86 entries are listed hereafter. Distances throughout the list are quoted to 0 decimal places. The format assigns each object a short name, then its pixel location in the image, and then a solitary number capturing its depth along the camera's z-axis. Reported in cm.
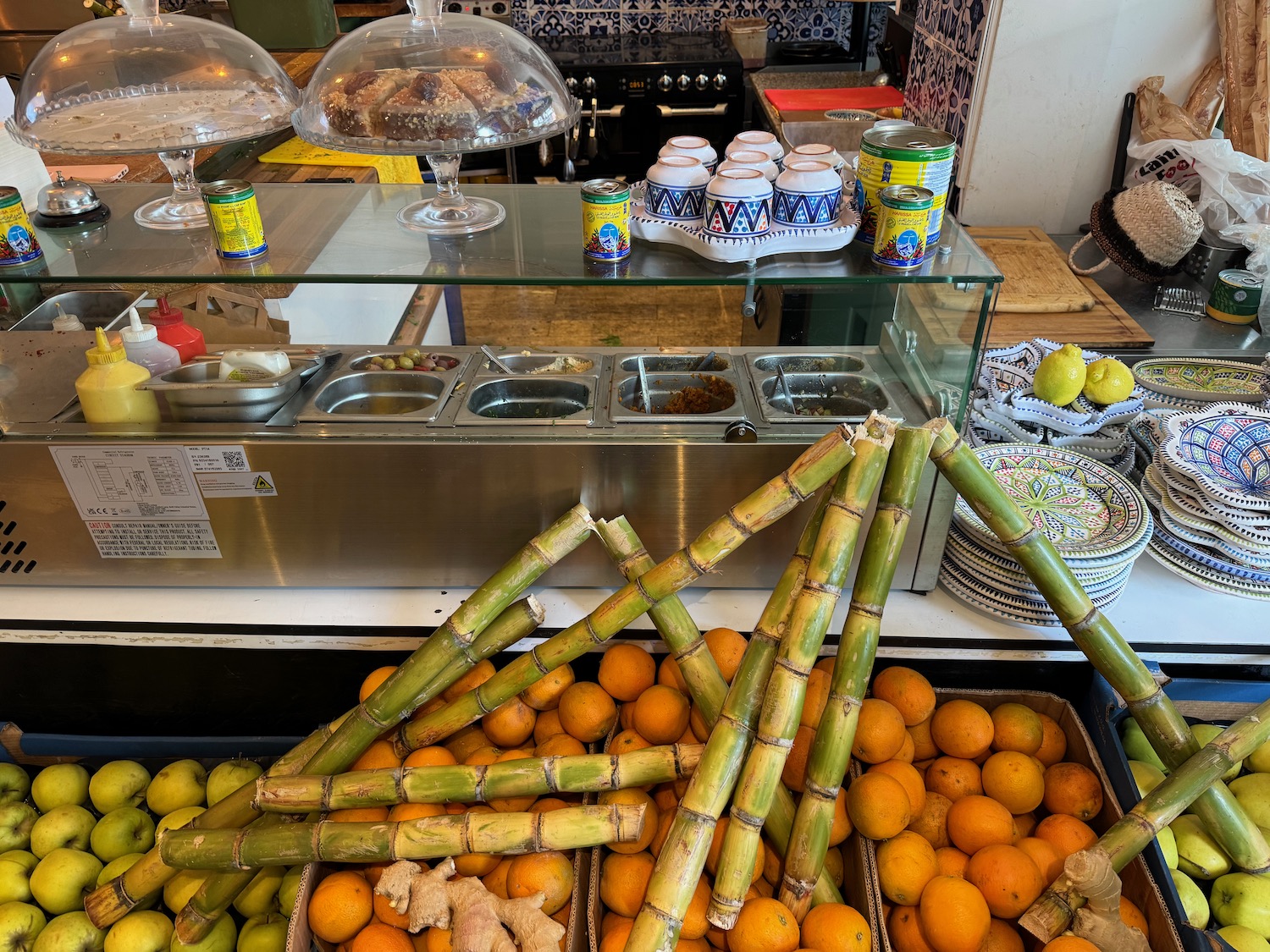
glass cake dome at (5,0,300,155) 151
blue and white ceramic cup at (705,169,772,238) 142
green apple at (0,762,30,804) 169
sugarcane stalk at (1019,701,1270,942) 123
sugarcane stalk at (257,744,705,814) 132
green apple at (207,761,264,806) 163
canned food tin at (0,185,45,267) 147
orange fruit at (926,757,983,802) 147
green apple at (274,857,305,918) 146
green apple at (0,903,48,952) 148
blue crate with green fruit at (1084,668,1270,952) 142
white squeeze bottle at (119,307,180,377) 162
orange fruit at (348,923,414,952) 125
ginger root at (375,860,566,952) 121
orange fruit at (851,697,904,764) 142
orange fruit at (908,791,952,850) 142
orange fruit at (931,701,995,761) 148
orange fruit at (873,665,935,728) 150
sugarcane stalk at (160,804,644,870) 127
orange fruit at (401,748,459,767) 143
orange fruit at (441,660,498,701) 154
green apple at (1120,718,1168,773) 155
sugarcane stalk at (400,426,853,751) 124
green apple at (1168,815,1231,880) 141
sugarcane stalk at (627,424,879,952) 116
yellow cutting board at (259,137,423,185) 328
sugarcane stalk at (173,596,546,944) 137
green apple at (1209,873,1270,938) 136
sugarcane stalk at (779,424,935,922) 129
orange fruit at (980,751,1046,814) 143
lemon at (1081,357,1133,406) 202
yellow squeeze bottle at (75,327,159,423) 158
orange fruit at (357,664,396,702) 152
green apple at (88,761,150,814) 167
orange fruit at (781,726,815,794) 139
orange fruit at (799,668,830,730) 142
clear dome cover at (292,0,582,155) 142
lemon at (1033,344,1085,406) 200
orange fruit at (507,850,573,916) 128
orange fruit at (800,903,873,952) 121
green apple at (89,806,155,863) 161
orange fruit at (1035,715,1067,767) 154
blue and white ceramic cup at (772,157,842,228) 145
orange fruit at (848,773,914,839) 132
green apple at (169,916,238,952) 143
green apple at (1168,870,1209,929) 135
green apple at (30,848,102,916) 155
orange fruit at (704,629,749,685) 149
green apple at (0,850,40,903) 155
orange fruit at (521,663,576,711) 152
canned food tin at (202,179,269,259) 143
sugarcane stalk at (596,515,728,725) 142
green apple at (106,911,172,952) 144
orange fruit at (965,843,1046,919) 127
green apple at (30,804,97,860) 162
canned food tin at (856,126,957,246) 143
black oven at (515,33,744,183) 488
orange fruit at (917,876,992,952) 122
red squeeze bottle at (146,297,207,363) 169
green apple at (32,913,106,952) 147
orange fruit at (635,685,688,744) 142
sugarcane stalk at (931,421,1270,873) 133
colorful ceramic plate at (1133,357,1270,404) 216
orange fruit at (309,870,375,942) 128
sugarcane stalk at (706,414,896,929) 122
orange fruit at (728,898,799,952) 121
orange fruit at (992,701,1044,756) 150
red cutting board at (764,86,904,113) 422
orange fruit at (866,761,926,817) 140
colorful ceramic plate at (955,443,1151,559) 160
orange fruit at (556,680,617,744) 148
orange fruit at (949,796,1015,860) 137
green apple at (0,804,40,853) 162
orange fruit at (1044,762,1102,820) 143
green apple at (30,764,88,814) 168
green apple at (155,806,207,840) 156
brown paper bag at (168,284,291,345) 178
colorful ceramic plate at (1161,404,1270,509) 167
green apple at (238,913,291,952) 144
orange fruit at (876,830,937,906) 131
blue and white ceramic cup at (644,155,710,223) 151
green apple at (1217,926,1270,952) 130
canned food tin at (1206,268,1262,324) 259
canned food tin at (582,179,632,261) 142
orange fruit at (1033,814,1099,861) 135
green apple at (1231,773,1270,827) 146
